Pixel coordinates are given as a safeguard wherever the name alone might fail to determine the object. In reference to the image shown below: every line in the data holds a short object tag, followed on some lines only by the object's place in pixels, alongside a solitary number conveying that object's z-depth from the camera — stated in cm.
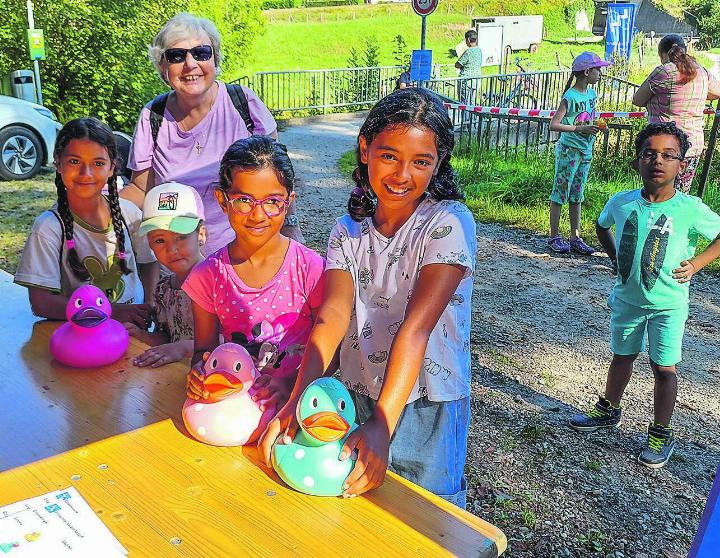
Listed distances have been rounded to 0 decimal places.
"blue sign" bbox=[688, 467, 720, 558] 115
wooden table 137
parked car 854
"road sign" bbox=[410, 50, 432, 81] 1012
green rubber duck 148
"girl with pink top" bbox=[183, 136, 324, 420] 198
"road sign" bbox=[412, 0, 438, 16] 1027
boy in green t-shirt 311
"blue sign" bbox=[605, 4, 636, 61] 1936
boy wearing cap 230
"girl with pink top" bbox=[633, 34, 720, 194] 572
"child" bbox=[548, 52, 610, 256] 616
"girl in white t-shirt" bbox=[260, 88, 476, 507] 170
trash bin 1041
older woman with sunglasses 282
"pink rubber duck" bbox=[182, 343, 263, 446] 171
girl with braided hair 256
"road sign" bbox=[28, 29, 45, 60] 961
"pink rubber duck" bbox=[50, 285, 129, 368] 216
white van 3388
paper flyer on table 132
